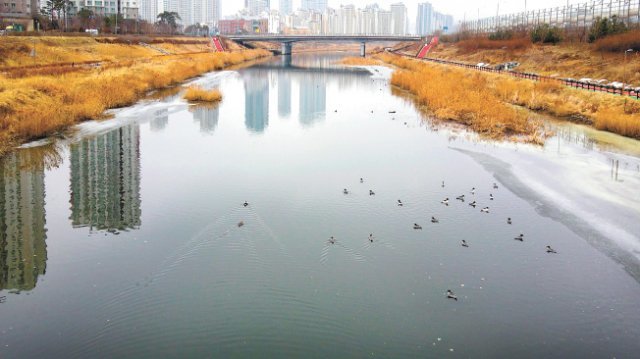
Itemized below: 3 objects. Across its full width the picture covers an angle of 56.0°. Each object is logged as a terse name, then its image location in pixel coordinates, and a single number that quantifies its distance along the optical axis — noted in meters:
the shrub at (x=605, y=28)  60.84
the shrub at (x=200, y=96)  45.44
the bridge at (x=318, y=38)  127.22
